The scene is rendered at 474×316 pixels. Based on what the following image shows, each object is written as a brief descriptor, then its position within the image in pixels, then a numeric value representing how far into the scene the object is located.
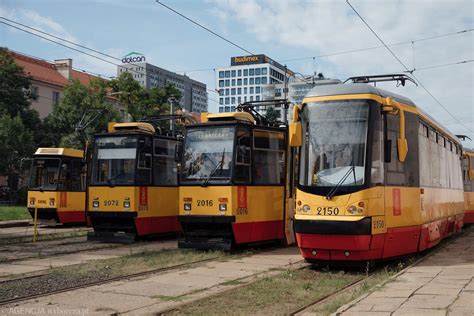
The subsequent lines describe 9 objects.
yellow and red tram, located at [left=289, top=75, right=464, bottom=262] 10.17
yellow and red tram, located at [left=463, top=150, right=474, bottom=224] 21.91
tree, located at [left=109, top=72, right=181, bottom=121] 43.19
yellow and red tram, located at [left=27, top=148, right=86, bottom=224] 22.94
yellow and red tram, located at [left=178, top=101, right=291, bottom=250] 13.64
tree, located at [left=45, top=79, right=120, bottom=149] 44.94
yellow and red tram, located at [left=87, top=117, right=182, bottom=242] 16.53
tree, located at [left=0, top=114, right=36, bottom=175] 38.09
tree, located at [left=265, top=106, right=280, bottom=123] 49.43
